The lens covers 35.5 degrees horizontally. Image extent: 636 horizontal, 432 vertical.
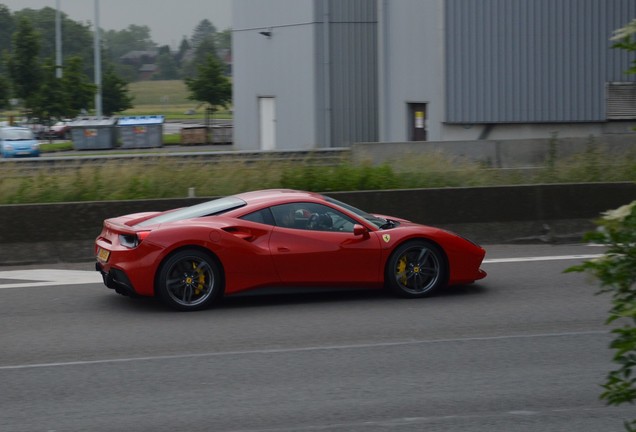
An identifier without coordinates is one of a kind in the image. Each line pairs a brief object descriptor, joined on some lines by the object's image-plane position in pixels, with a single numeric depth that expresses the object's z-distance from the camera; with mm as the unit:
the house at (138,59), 192500
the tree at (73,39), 128875
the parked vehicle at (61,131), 67875
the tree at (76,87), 58906
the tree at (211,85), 64750
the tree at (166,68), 173488
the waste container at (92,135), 52116
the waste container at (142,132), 52656
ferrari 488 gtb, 9961
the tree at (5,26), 127869
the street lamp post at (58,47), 58584
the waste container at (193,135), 54844
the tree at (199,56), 141612
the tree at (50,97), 56312
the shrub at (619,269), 3561
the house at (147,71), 180712
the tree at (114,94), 69062
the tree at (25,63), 56406
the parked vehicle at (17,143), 45031
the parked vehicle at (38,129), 63094
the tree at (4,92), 61188
